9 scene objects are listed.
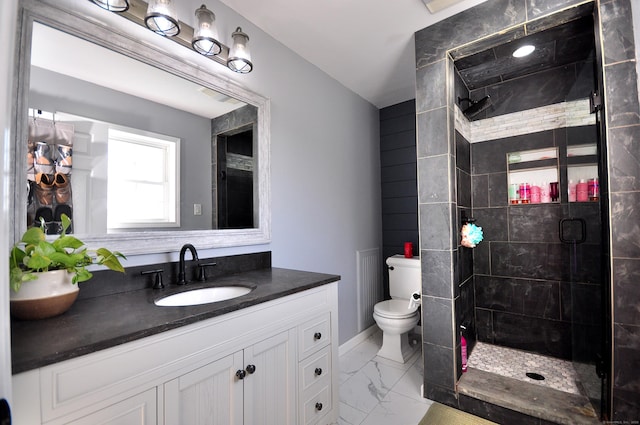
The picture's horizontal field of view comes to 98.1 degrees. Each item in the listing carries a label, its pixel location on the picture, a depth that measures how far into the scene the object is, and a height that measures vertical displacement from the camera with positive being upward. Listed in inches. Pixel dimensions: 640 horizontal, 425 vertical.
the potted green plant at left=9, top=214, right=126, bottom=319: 33.0 -6.5
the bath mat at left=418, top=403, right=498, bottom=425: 65.7 -48.9
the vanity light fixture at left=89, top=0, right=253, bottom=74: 49.1 +36.7
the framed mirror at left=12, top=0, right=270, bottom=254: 41.4 +15.6
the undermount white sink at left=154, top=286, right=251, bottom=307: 50.8 -14.7
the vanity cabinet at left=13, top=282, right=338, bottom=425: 28.1 -20.3
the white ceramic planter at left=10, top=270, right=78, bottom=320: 33.2 -9.2
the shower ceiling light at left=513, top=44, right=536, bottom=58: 76.0 +46.3
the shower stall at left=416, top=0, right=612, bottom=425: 64.1 +1.4
